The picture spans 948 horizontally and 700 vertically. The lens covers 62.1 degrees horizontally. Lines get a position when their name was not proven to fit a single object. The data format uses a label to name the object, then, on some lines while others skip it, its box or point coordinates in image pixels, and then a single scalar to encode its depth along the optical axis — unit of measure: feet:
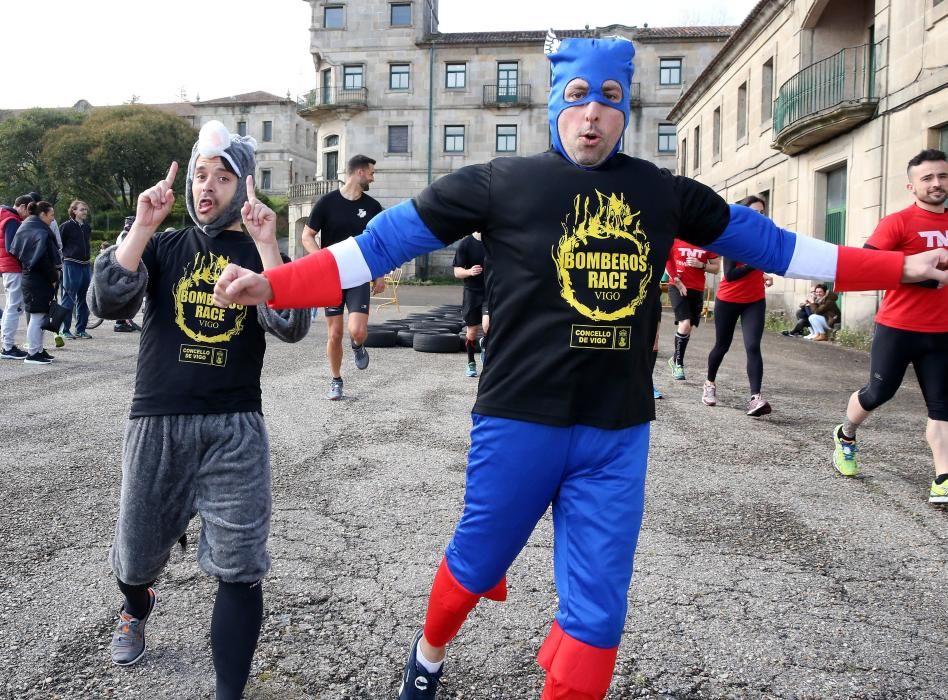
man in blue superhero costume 7.41
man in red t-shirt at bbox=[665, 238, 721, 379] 29.37
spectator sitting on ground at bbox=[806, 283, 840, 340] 57.00
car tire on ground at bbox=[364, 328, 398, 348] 43.96
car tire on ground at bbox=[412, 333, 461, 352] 42.75
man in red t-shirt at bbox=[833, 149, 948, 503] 15.98
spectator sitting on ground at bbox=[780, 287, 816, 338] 60.68
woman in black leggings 25.48
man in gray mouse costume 8.00
